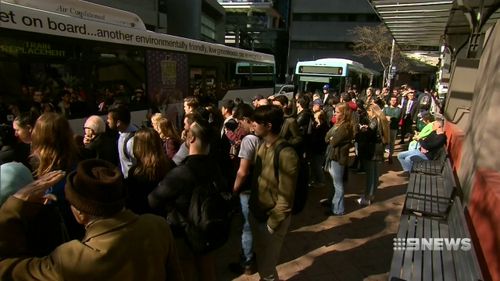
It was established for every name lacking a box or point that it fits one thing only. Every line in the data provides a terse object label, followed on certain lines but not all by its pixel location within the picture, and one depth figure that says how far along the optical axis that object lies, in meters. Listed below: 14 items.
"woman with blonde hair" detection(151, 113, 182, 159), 4.19
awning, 7.60
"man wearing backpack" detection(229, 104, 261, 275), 3.87
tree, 39.48
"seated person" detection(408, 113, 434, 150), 6.52
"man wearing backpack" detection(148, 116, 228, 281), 2.76
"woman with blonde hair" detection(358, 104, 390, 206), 6.29
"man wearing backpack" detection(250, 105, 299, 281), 3.17
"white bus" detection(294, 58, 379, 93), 17.95
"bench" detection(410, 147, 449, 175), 5.88
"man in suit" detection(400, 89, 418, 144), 12.23
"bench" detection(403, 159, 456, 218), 4.18
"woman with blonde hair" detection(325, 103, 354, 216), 5.71
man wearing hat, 1.51
